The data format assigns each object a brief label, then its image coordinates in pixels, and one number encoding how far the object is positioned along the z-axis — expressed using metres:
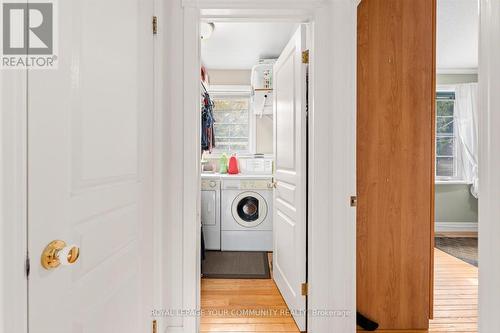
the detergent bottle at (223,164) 3.73
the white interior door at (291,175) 1.82
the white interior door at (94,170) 0.73
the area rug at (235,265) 2.68
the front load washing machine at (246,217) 3.26
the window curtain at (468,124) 4.25
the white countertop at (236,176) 3.25
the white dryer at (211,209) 3.26
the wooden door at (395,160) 1.82
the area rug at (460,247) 3.28
